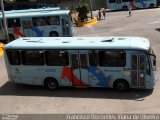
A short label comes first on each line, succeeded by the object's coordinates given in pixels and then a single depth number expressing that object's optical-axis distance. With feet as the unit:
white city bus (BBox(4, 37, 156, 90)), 57.26
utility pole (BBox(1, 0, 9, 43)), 97.86
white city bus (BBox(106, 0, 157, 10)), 160.66
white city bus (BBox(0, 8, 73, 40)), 102.99
